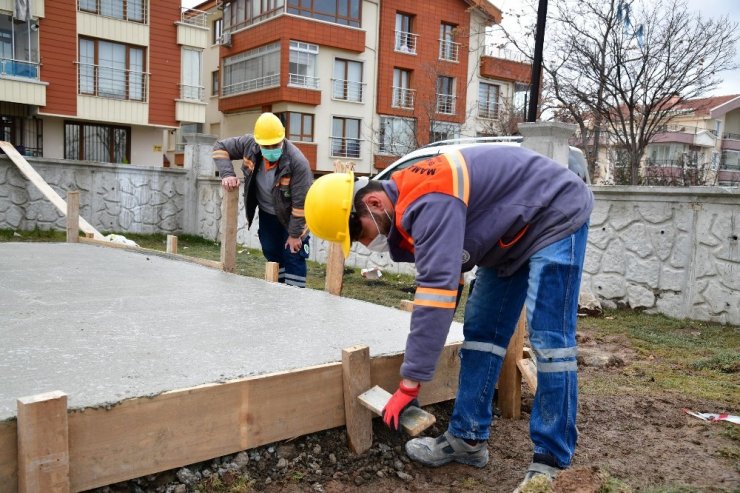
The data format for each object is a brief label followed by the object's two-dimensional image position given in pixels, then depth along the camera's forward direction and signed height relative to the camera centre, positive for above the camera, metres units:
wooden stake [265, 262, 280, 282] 5.28 -0.84
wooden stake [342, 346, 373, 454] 2.81 -0.98
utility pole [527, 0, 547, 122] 8.34 +1.73
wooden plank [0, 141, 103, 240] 9.92 -0.29
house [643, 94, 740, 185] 31.95 +3.34
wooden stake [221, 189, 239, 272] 5.48 -0.53
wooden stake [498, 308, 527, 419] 3.45 -1.10
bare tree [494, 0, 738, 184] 13.48 +2.78
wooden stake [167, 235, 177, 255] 7.17 -0.90
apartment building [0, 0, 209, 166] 19.16 +2.93
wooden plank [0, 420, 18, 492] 1.98 -0.95
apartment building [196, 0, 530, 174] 26.27 +4.81
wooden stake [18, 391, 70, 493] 1.95 -0.89
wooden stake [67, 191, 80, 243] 8.05 -0.73
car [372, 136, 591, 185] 6.98 +0.33
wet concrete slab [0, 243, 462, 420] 2.48 -0.88
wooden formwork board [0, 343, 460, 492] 2.12 -0.98
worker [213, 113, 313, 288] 5.22 -0.11
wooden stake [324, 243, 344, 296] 4.79 -0.72
